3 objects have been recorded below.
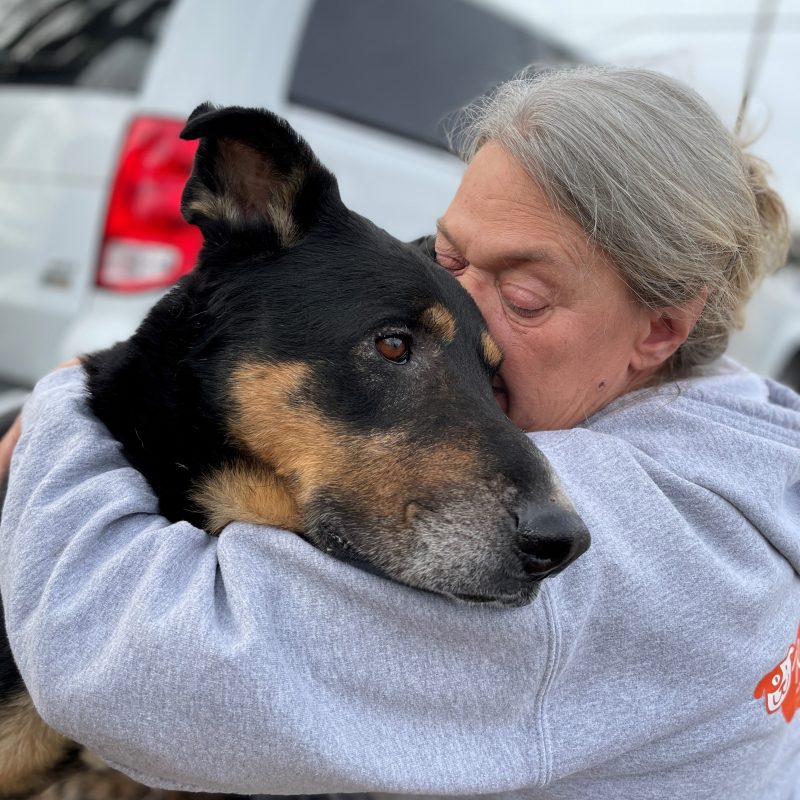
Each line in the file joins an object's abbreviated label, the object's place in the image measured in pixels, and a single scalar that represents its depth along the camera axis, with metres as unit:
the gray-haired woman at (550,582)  0.67
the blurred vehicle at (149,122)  1.29
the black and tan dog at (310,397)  0.75
